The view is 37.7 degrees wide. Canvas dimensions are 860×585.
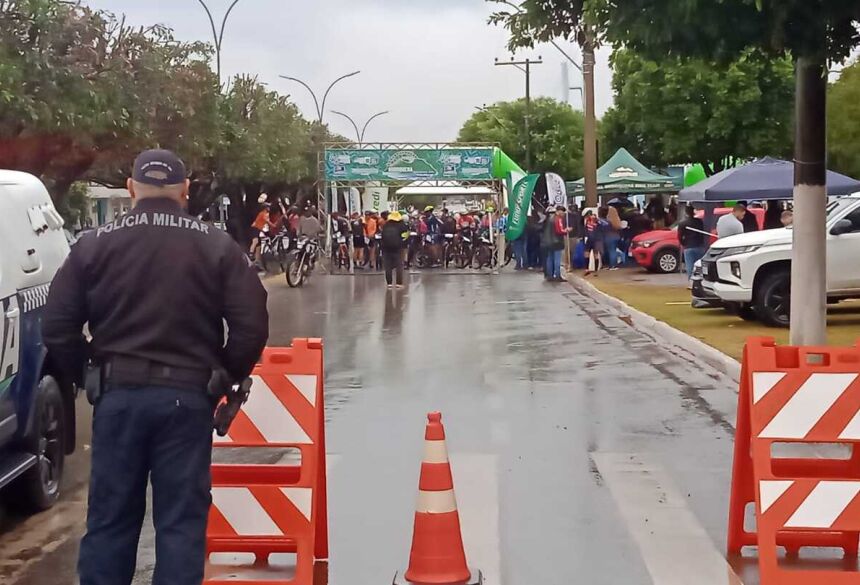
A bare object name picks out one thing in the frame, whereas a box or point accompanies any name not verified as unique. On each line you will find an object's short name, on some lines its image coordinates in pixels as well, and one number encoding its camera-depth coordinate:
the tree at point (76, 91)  26.23
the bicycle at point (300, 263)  28.84
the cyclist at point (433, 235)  37.66
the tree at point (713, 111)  46.75
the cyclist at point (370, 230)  36.09
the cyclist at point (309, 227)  31.44
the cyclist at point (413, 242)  37.25
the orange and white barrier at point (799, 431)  5.77
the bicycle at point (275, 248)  31.35
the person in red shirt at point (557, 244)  28.98
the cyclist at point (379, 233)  35.97
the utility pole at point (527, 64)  57.21
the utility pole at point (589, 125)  31.84
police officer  4.78
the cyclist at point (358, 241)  35.81
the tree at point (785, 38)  9.11
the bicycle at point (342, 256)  36.09
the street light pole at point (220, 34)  38.35
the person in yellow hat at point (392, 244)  27.03
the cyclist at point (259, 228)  35.69
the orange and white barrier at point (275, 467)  5.91
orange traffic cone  5.80
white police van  7.16
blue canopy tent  23.81
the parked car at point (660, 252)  31.31
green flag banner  34.84
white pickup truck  17.31
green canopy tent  38.53
